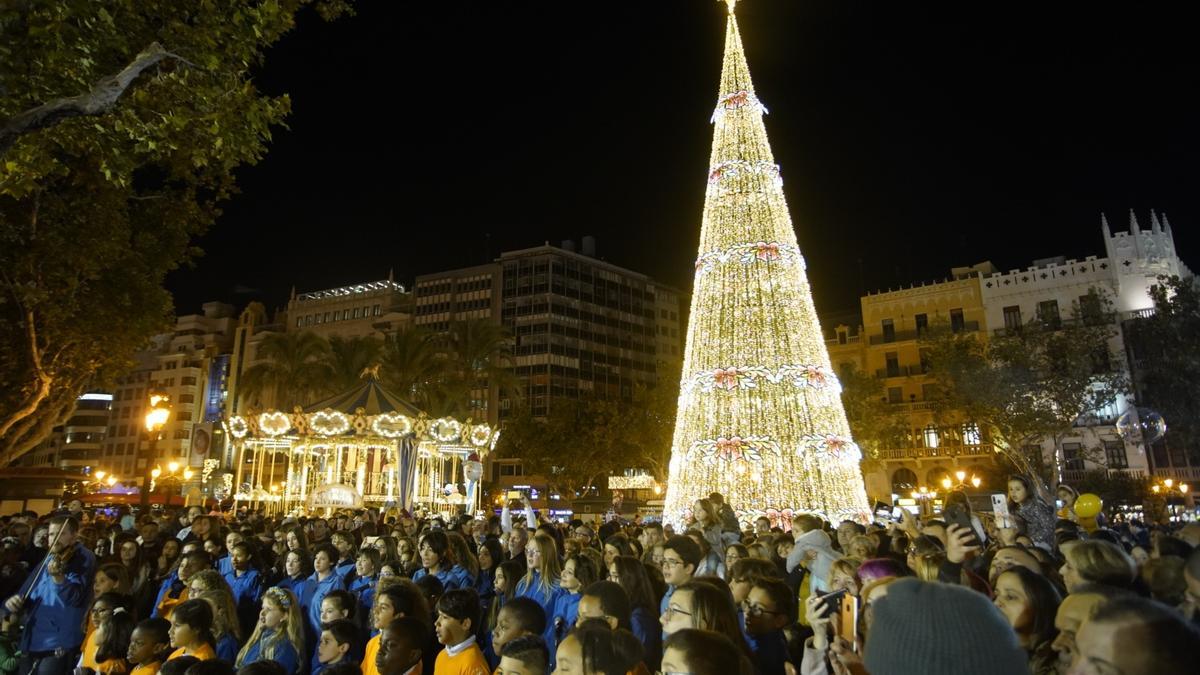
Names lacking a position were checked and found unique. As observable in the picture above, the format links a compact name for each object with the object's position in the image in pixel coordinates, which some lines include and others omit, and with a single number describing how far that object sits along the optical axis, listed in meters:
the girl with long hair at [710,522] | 9.70
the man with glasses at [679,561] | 5.32
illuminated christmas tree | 16.95
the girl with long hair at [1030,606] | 3.53
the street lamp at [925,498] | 24.63
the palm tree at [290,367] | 36.22
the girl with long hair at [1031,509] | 7.97
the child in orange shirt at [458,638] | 4.57
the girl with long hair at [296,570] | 7.73
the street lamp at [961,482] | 29.02
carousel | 23.38
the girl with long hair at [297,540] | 8.36
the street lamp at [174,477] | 35.50
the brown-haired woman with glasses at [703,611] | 3.62
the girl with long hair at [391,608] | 4.96
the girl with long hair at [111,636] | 5.27
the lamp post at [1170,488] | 30.97
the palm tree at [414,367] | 34.03
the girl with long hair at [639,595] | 4.82
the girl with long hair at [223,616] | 5.54
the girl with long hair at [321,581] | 6.97
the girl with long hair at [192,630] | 4.82
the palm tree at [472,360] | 35.12
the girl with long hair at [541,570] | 6.50
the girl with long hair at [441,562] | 7.41
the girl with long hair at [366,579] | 6.90
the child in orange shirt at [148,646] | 4.75
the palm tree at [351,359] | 34.75
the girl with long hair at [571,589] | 5.75
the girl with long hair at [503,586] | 6.58
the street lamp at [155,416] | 18.89
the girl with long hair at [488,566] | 7.71
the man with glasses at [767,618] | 4.14
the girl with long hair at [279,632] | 5.30
